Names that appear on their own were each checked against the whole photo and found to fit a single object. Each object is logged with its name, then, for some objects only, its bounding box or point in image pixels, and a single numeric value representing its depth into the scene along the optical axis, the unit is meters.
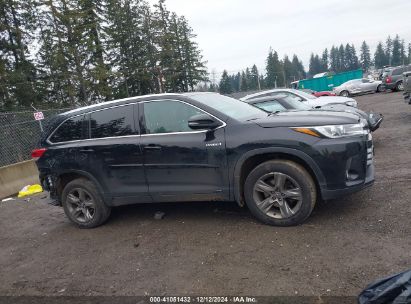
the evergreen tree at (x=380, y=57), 139.12
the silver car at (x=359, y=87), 30.42
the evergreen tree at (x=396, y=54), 133.74
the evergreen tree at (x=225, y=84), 84.12
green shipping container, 39.03
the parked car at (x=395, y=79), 26.34
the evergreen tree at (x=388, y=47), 143.62
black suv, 4.24
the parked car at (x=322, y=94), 21.88
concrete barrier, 9.30
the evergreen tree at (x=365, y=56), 148.12
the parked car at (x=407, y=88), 12.12
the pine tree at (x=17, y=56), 28.71
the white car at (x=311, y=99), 11.34
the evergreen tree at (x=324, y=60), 149.34
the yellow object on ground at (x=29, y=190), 9.20
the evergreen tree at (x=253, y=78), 100.75
